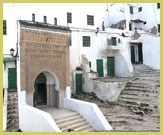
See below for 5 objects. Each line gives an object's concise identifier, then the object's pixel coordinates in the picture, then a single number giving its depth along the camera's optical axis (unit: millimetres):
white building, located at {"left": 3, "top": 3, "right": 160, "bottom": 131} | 14242
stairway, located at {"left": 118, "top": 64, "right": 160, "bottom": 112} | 11250
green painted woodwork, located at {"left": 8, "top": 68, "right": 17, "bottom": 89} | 13980
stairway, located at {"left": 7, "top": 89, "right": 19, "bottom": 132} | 8201
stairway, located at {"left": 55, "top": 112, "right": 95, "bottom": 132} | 7953
